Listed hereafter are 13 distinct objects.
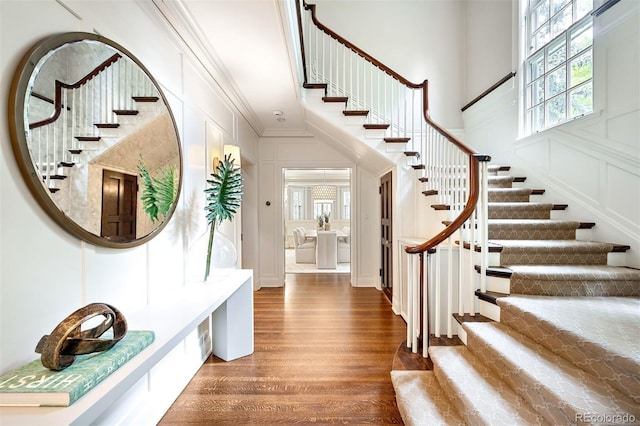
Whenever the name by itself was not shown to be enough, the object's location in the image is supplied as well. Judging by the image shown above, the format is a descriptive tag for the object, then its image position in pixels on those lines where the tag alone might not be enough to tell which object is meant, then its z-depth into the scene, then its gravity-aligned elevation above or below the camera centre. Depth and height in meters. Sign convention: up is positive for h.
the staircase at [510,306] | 1.29 -0.63
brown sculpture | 0.86 -0.43
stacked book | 0.77 -0.51
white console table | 0.76 -0.58
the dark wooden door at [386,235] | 4.08 -0.35
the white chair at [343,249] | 7.41 -0.98
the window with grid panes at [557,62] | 2.89 +1.81
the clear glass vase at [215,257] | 2.29 -0.38
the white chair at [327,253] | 6.48 -0.95
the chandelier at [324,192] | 10.88 +0.86
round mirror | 1.01 +0.35
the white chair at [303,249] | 7.36 -0.97
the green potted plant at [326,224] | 6.76 -0.27
